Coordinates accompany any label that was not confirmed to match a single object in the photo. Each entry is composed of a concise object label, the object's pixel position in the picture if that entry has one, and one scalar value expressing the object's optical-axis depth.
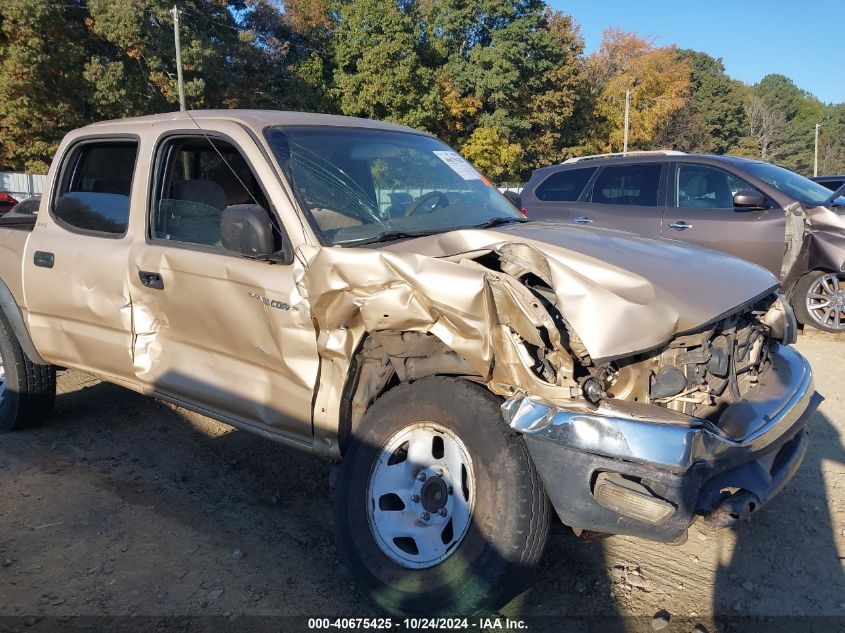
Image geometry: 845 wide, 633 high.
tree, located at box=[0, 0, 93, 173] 26.27
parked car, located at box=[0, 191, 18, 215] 17.28
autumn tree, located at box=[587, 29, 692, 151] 49.38
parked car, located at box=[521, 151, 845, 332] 6.78
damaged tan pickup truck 2.31
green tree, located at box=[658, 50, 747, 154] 59.69
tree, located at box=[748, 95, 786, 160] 70.88
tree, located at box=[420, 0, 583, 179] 39.56
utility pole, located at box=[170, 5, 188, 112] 23.06
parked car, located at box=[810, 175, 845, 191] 11.29
